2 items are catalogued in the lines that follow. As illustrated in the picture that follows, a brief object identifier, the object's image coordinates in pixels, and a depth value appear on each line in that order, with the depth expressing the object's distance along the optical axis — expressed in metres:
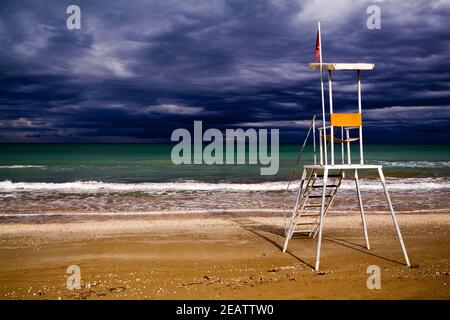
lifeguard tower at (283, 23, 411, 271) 7.49
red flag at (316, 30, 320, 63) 7.79
